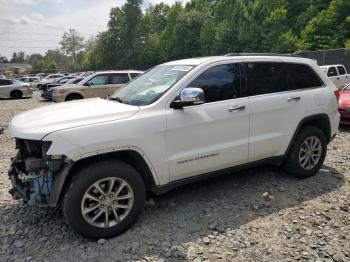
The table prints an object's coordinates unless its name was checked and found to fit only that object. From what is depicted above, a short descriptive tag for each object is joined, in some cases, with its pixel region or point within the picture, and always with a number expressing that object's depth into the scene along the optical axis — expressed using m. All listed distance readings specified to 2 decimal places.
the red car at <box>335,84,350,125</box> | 8.68
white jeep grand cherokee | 3.31
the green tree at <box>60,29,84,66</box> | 117.56
